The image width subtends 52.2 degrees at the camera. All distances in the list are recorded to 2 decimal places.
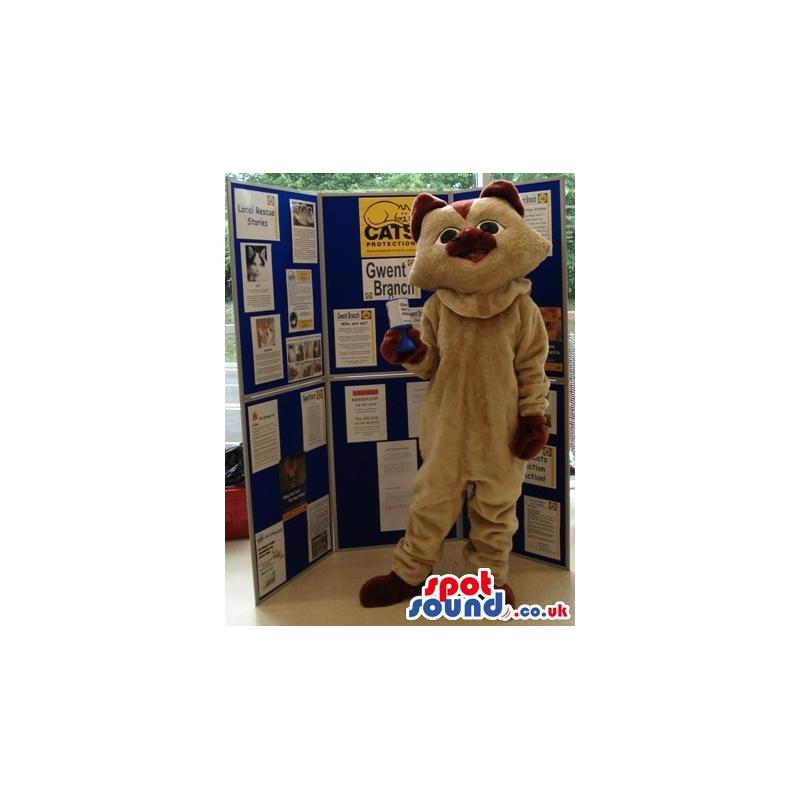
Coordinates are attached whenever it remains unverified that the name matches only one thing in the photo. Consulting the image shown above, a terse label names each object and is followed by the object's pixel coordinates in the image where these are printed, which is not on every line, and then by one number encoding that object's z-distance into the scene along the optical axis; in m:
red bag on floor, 3.83
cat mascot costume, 2.72
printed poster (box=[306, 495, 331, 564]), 3.48
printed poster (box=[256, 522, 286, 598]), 3.18
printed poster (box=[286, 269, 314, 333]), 3.23
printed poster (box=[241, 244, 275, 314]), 2.97
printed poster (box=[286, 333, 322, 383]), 3.28
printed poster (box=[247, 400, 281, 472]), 3.12
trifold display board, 3.10
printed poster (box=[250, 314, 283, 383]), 3.07
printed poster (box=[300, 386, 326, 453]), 3.39
